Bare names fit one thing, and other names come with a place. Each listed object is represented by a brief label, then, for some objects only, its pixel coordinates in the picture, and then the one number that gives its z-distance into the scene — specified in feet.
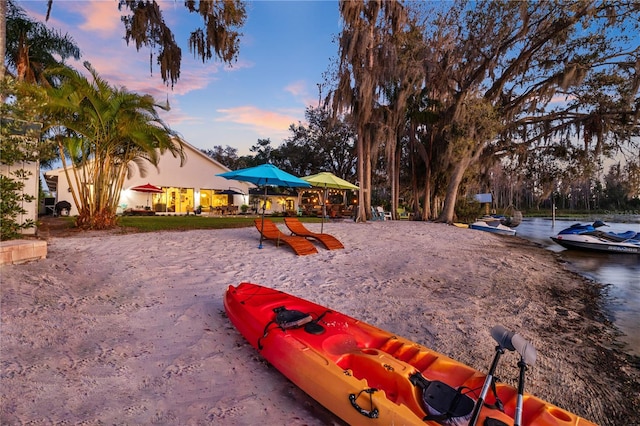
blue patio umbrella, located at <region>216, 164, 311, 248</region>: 27.96
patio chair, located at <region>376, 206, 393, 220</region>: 72.28
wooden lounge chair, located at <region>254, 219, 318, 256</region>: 28.14
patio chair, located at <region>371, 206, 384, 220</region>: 70.10
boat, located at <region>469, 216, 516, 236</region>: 67.72
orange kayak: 6.96
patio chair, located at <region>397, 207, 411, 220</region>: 89.66
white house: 77.00
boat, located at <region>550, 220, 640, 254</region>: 45.39
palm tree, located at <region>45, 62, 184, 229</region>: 29.81
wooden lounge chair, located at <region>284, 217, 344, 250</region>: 31.20
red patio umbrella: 70.54
